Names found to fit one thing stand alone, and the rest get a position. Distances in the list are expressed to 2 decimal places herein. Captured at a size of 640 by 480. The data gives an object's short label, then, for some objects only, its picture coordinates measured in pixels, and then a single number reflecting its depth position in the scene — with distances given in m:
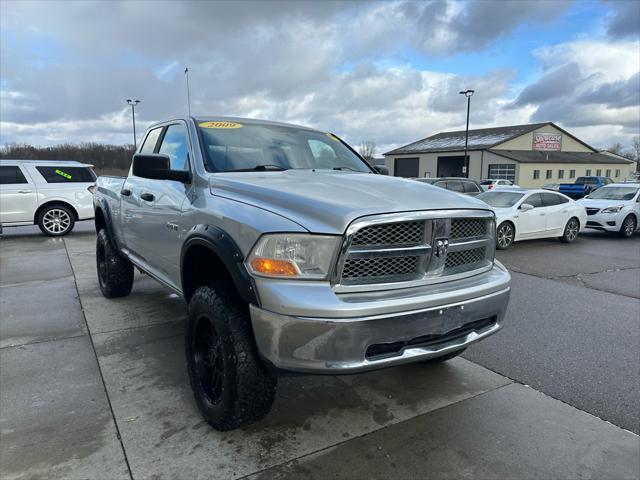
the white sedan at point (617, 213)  12.31
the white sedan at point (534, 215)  10.20
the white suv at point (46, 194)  10.80
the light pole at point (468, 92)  33.97
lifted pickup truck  2.17
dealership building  49.75
